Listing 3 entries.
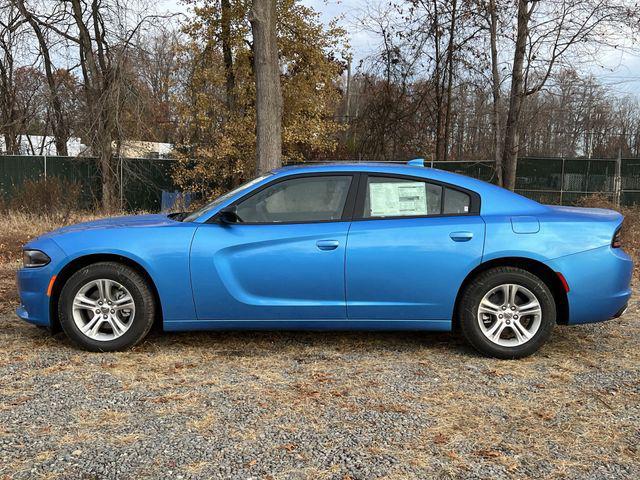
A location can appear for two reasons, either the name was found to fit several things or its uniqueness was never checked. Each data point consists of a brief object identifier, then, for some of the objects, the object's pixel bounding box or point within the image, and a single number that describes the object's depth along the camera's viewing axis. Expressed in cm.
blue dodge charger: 428
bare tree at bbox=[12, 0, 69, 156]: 1872
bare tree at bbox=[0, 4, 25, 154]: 2244
